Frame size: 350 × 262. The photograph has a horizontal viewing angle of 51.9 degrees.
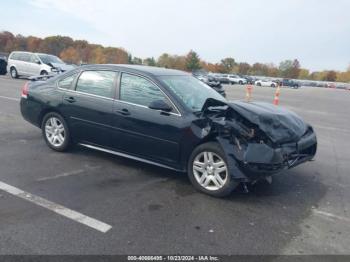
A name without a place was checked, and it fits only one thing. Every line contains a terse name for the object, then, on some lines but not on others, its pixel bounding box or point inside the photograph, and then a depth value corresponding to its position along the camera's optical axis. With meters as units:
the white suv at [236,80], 60.65
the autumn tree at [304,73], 142.12
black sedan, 4.38
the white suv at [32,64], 20.98
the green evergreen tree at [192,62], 105.62
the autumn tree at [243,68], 132.95
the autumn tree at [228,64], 130.38
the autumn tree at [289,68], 134.38
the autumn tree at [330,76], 140.12
